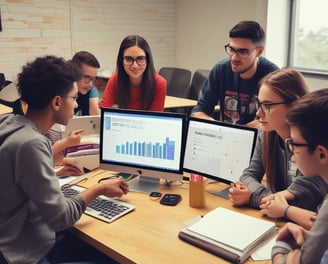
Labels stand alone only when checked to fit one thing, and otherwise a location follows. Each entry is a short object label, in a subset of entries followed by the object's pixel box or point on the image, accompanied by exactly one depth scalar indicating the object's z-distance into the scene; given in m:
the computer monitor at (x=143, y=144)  2.00
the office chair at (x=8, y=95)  3.91
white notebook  1.44
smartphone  1.90
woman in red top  2.83
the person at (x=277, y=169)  1.70
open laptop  2.26
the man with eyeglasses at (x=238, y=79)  2.57
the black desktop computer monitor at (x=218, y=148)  1.90
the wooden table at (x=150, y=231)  1.47
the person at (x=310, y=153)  1.15
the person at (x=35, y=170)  1.47
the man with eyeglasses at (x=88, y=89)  2.97
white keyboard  1.78
